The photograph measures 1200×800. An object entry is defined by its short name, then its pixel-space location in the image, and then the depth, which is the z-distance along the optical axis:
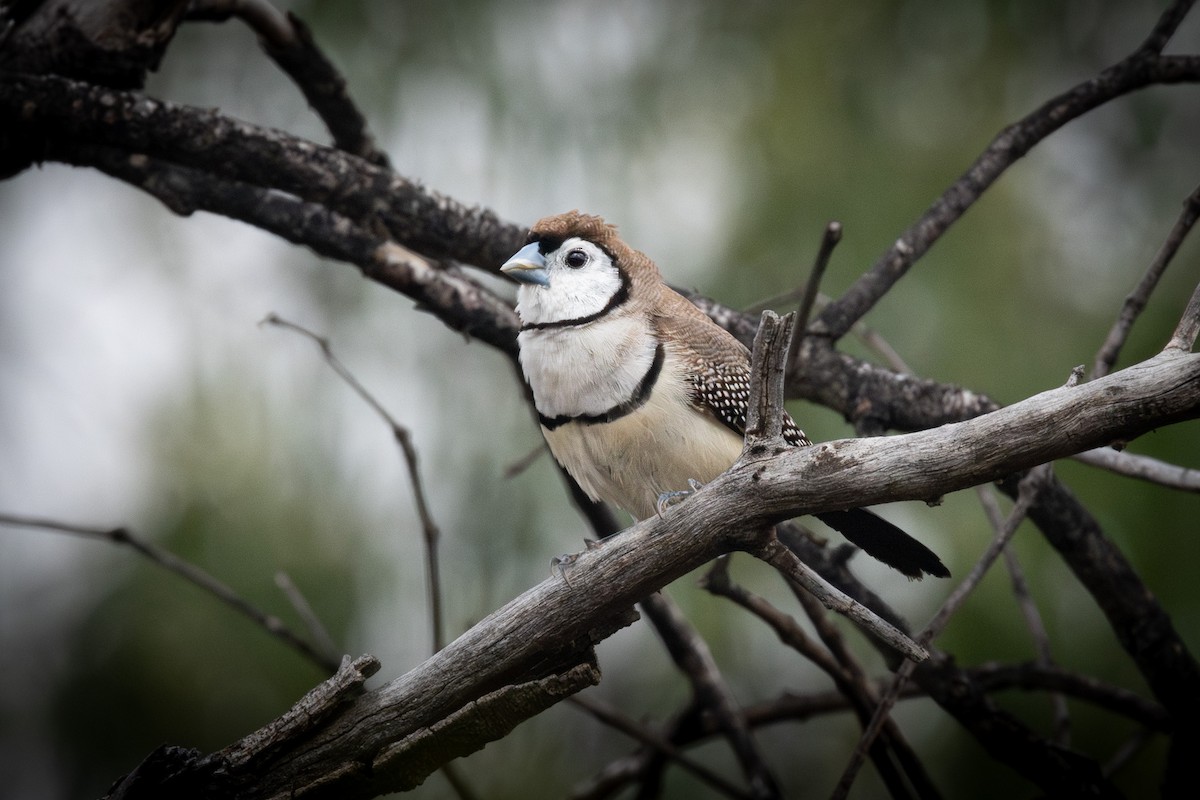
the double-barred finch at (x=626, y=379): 5.27
